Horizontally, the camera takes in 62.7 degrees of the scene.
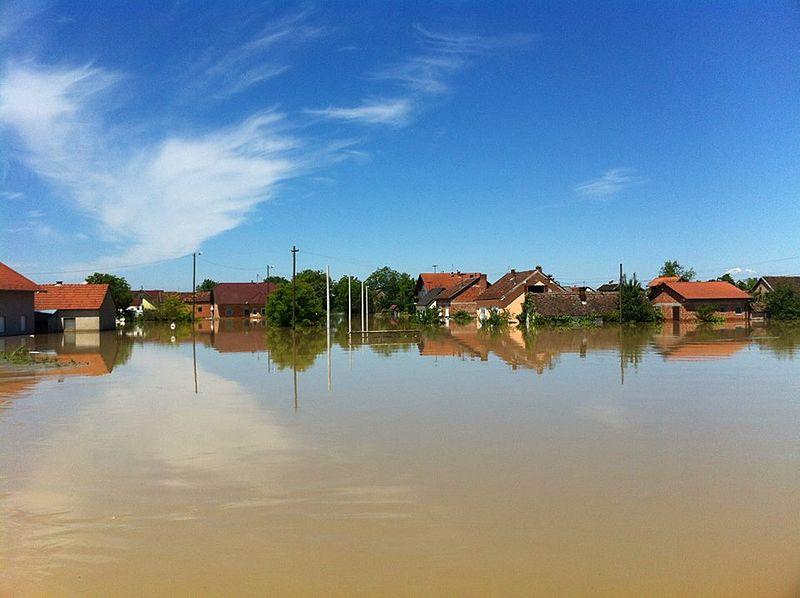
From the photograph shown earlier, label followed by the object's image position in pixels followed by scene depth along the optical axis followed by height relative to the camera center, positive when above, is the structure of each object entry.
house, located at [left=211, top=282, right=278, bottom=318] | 85.81 +2.28
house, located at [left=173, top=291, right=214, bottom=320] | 87.76 +1.89
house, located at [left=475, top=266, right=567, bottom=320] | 60.38 +2.15
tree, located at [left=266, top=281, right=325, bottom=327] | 50.31 +0.83
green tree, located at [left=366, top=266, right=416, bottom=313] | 93.94 +4.01
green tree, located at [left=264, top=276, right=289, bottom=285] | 109.65 +6.63
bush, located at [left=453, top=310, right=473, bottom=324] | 64.69 -0.38
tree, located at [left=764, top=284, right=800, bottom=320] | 59.12 +0.16
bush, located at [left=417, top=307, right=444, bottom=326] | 63.19 -0.31
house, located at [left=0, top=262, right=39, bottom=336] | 39.62 +1.40
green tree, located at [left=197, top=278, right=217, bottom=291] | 148.00 +7.91
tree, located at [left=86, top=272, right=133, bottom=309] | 75.38 +4.35
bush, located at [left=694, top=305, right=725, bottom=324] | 57.74 -0.70
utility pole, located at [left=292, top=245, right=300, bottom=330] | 48.11 +2.60
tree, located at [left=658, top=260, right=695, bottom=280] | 107.75 +6.42
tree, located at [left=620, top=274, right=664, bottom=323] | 55.31 +0.30
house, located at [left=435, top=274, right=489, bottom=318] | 71.75 +1.95
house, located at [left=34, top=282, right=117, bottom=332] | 46.66 +1.17
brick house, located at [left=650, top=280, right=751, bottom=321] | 61.03 +0.68
